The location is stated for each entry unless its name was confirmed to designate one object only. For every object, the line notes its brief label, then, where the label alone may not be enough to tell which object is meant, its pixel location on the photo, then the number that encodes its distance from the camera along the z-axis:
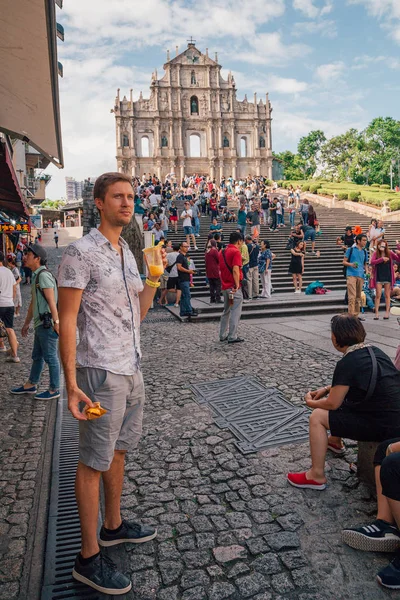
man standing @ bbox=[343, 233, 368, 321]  9.33
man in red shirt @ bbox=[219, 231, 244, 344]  7.63
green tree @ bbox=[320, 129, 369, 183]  71.19
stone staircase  11.55
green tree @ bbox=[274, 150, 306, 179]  78.44
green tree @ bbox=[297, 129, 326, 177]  78.81
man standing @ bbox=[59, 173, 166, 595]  2.19
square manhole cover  4.05
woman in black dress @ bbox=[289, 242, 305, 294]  12.95
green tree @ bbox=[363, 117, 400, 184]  71.44
